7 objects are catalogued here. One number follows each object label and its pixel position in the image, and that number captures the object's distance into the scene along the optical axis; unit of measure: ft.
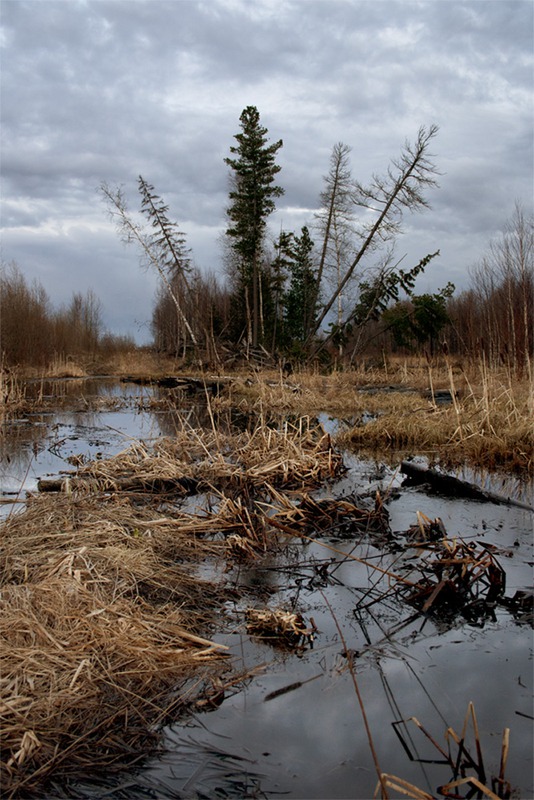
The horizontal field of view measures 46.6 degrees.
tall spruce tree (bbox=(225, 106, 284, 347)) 97.86
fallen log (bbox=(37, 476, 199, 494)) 19.83
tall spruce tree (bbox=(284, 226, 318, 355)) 114.01
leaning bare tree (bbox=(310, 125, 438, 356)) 70.79
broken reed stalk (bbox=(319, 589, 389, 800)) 6.33
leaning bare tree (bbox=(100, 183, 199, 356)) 97.09
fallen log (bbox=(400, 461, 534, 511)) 18.75
